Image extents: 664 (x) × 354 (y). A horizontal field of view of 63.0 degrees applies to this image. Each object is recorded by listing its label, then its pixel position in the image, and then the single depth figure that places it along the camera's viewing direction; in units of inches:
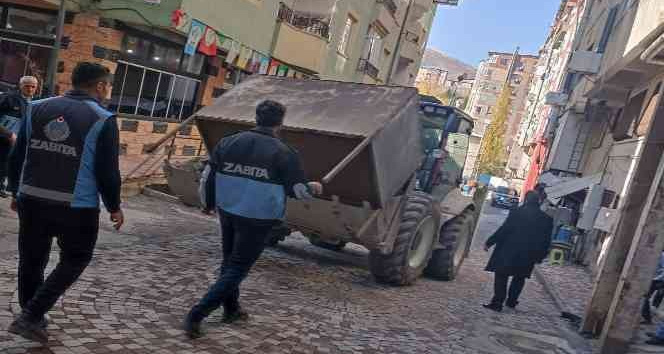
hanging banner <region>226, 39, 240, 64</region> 466.7
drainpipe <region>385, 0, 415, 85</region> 793.7
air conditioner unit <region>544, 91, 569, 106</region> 1022.4
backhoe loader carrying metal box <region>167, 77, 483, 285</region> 215.9
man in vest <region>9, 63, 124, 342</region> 124.0
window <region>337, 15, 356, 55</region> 765.9
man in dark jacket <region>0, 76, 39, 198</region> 237.3
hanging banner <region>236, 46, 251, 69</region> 490.0
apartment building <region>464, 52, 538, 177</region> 3066.4
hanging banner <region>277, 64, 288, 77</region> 597.8
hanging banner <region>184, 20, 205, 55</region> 398.6
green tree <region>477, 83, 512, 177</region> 2361.0
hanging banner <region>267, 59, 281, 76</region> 568.8
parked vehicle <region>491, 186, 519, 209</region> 1411.4
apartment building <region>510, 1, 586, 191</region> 1197.1
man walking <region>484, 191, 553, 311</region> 278.1
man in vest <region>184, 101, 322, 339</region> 150.1
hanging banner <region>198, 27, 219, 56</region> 419.8
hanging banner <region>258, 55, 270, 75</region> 533.6
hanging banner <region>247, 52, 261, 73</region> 514.0
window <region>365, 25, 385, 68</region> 866.8
